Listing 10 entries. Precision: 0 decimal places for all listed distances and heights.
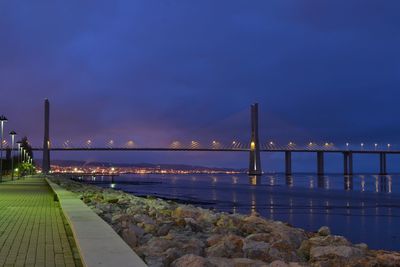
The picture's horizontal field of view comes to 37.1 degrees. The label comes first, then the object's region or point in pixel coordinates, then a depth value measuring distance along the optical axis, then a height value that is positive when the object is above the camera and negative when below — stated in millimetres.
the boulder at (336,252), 8508 -1157
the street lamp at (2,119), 41559 +3692
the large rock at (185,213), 14249 -1002
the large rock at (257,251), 8070 -1077
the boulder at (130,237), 8602 -952
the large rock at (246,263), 7008 -1073
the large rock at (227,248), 8203 -1069
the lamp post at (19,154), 72825 +2338
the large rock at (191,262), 6293 -964
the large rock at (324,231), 12789 -1272
